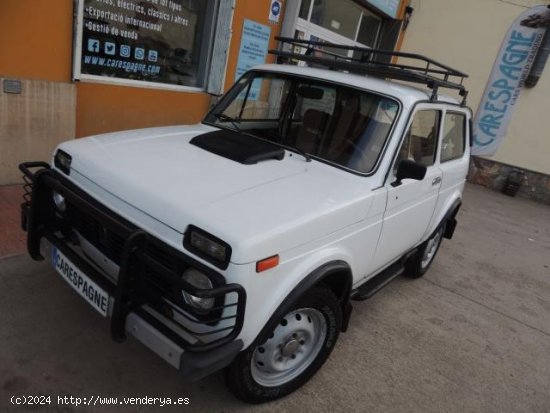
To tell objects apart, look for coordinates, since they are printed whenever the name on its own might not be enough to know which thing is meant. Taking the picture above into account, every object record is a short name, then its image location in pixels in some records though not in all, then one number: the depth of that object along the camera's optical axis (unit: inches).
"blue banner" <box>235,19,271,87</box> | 272.2
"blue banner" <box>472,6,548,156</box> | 404.8
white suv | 78.6
